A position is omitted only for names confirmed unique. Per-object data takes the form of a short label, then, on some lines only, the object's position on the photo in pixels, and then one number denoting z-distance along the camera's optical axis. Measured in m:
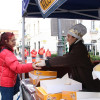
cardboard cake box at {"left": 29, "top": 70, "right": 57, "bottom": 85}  2.63
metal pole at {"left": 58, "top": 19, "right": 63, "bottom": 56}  6.58
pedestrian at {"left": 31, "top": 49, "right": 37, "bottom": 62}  17.61
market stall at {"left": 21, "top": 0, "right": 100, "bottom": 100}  3.39
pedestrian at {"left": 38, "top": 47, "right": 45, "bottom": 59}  18.61
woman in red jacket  2.29
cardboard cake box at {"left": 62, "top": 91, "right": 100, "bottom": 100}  1.66
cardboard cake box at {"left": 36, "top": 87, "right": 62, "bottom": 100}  1.80
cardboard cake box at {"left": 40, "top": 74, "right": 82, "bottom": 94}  1.87
